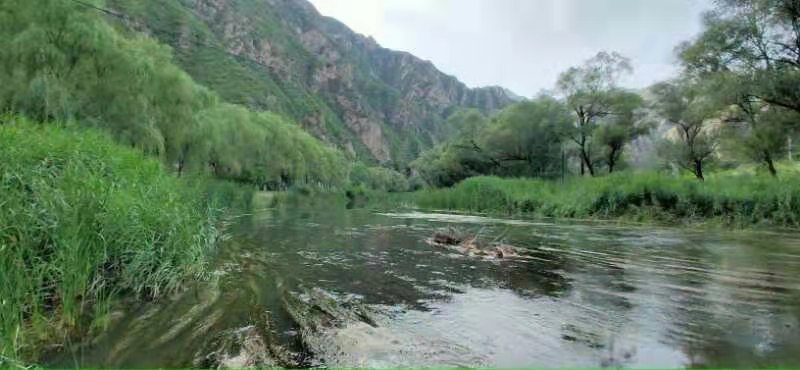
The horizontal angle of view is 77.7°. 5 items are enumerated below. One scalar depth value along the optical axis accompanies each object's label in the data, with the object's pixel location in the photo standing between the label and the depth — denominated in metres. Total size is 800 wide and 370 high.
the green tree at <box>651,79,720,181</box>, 43.50
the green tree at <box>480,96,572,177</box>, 56.97
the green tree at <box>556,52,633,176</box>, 47.41
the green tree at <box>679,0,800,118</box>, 24.78
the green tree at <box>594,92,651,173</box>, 47.03
